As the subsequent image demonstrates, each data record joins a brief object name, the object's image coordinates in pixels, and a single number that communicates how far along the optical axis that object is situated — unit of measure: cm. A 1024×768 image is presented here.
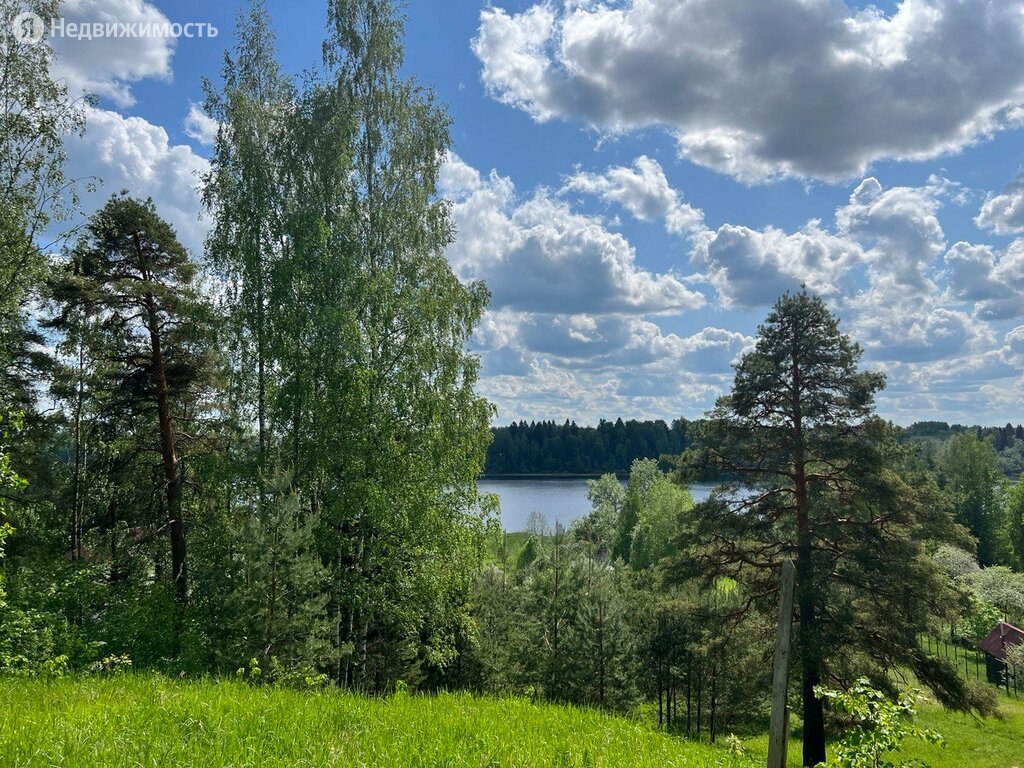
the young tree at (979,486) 5878
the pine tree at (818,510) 1369
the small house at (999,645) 3372
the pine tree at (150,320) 1305
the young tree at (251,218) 1325
